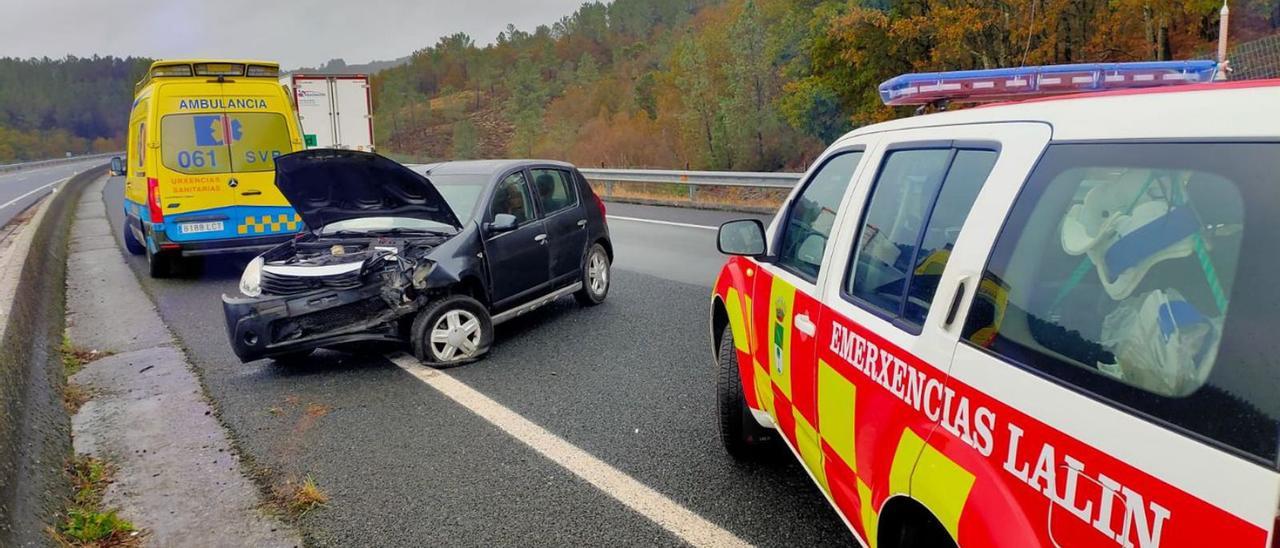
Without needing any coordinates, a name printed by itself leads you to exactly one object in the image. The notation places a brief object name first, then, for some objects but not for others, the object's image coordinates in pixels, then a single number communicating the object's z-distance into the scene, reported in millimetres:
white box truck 17672
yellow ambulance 9758
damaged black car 5828
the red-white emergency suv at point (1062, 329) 1336
